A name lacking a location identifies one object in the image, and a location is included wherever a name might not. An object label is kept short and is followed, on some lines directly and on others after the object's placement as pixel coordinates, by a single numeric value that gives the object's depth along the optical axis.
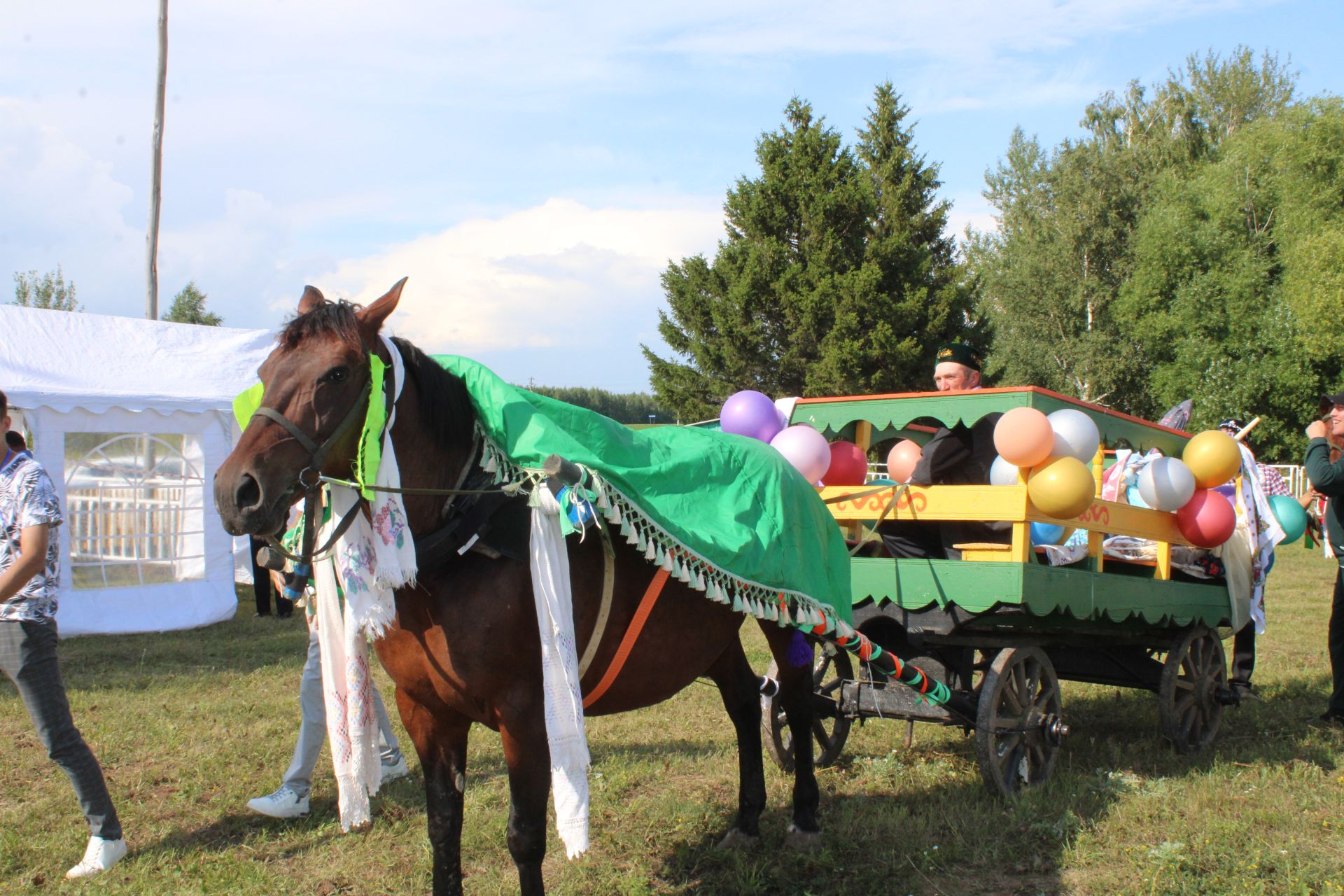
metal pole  13.67
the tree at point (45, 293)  35.62
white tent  8.72
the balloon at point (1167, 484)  5.01
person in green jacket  5.68
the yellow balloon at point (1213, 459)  5.15
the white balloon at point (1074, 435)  4.38
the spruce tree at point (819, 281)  26.45
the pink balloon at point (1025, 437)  4.12
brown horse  2.43
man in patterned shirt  3.68
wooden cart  4.34
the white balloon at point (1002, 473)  5.09
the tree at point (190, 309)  38.12
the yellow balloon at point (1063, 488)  4.08
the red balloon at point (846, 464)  5.09
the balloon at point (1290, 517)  5.95
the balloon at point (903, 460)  5.28
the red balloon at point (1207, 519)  5.14
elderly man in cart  4.85
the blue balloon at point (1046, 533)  5.00
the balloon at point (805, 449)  4.63
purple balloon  4.92
